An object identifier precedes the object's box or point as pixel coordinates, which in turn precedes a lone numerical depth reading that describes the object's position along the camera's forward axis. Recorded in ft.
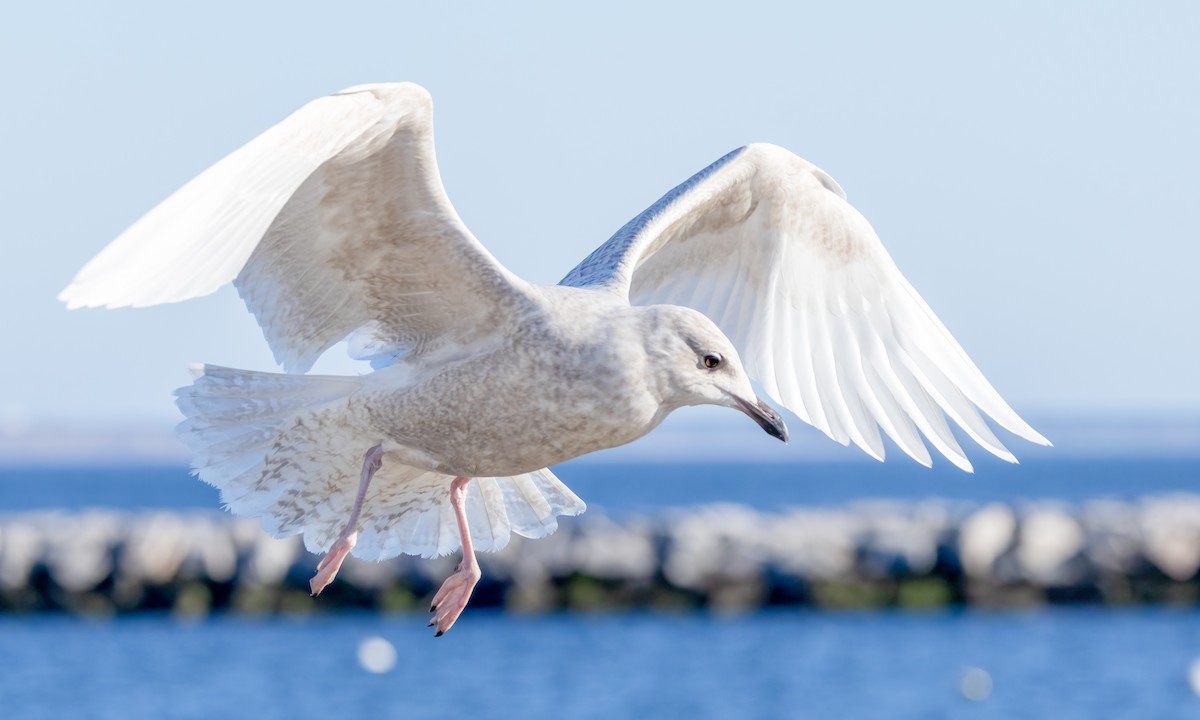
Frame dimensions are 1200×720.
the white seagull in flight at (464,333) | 36.73
